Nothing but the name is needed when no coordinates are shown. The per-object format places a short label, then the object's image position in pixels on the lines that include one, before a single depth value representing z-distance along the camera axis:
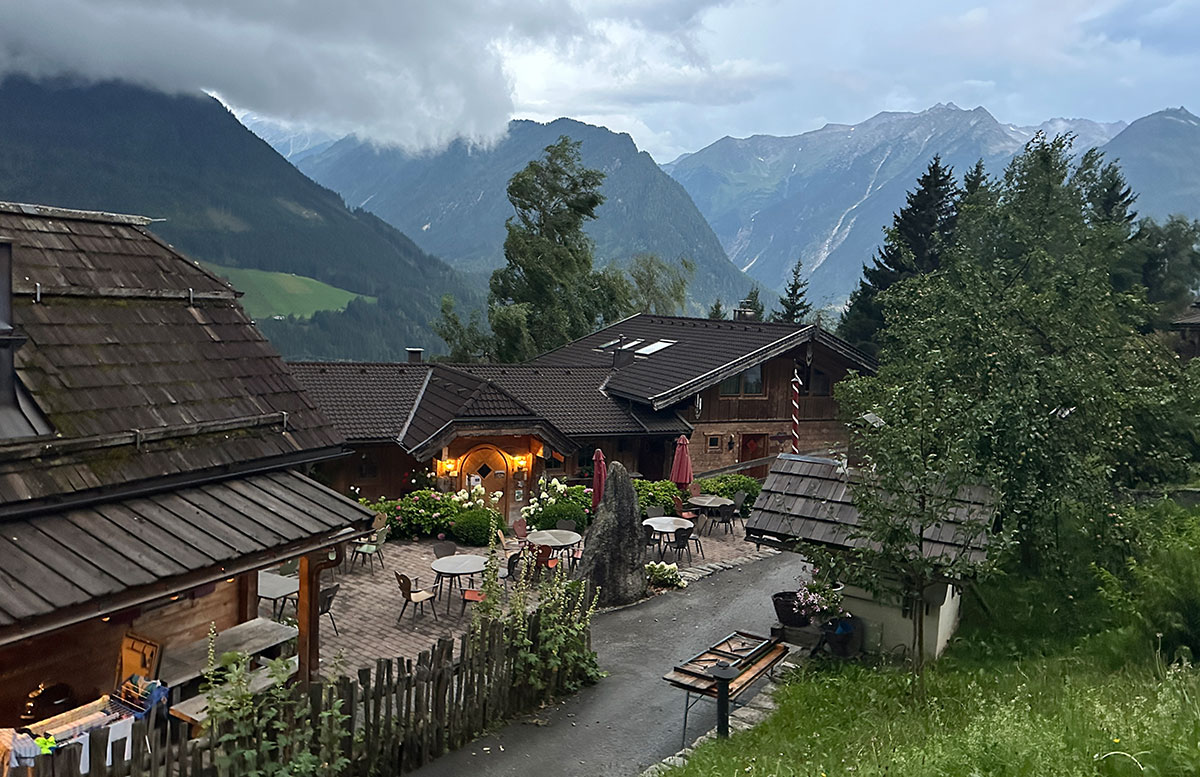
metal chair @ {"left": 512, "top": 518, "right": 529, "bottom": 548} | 17.61
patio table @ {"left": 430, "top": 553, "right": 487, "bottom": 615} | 13.87
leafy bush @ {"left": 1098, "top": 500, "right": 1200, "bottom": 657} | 8.70
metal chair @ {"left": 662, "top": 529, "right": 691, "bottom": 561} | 16.92
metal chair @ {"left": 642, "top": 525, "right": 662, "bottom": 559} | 17.65
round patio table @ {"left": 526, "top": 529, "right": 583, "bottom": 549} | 15.25
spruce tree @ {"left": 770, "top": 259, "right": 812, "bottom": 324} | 44.75
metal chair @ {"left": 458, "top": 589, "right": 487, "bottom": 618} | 13.64
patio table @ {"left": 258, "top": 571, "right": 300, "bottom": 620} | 12.32
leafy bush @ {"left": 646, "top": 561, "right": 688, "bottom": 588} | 15.67
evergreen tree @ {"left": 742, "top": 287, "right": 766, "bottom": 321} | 37.23
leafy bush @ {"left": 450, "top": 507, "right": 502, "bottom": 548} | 18.41
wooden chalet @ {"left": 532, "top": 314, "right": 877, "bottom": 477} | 26.23
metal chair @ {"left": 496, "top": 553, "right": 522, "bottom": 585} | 14.80
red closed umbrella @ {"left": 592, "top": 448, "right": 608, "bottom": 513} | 20.22
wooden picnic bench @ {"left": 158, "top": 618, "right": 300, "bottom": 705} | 7.76
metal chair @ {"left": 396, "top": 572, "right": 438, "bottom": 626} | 13.01
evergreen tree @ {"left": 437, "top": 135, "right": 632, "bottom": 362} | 43.66
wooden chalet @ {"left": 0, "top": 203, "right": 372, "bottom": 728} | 6.74
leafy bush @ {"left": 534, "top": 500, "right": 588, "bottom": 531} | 19.05
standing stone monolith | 14.22
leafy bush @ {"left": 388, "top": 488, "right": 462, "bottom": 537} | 19.06
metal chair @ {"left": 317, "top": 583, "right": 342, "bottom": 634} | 12.23
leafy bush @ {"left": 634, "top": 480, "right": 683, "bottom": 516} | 20.38
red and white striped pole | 26.28
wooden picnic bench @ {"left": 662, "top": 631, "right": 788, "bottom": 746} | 9.20
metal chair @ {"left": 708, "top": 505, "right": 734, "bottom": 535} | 20.04
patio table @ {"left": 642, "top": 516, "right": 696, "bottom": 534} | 17.23
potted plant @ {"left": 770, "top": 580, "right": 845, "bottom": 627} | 10.66
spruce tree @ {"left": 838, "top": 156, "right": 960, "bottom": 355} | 35.72
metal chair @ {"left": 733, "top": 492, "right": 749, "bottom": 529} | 21.02
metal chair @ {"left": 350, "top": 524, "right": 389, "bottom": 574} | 16.25
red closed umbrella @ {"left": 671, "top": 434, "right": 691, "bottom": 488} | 21.16
